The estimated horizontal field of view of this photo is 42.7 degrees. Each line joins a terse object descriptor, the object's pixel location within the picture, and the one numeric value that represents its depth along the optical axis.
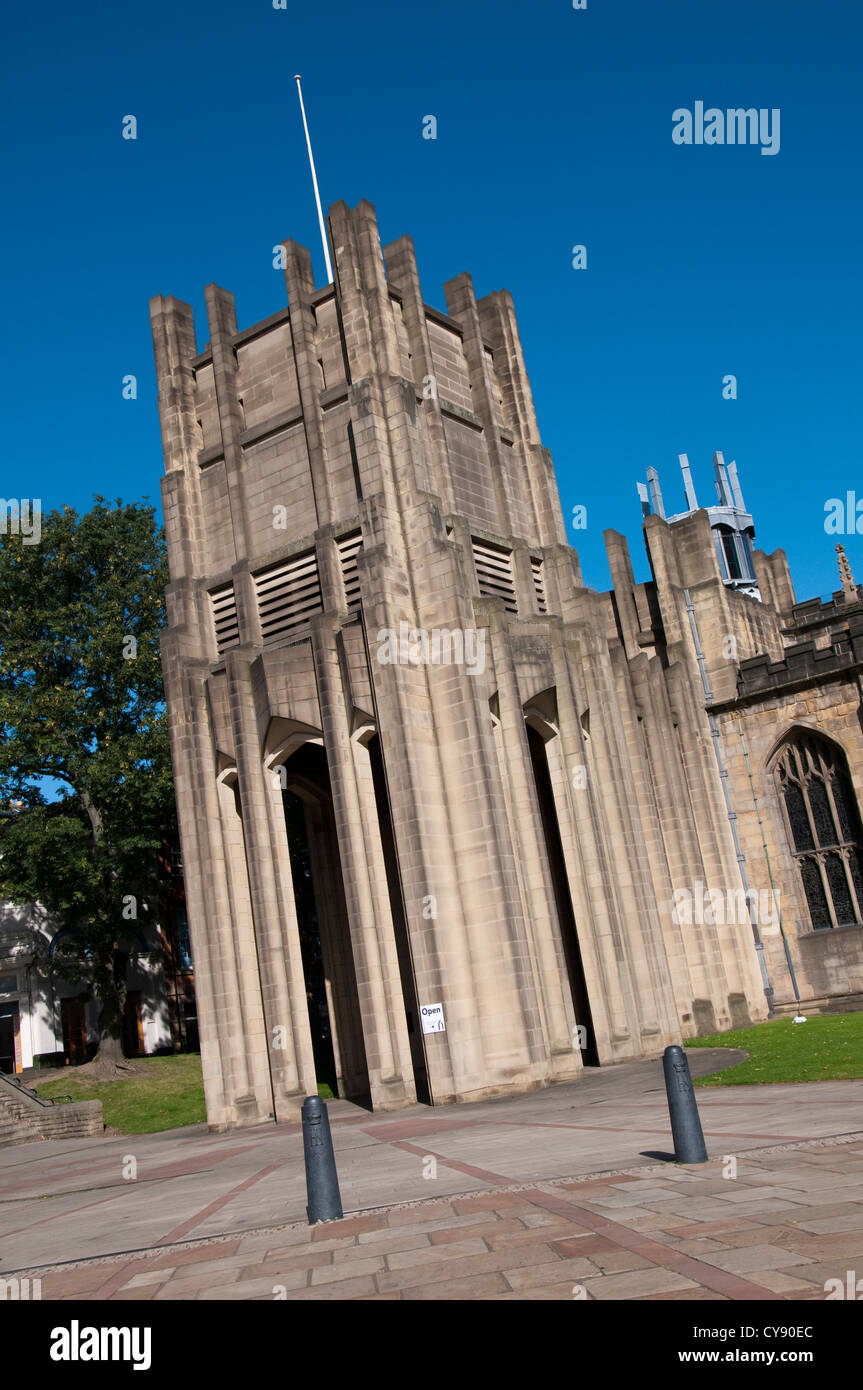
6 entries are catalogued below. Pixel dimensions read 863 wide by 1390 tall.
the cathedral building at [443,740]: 22.92
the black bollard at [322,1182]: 9.33
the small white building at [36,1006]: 46.81
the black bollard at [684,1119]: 9.66
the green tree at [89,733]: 34.84
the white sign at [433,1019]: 21.61
